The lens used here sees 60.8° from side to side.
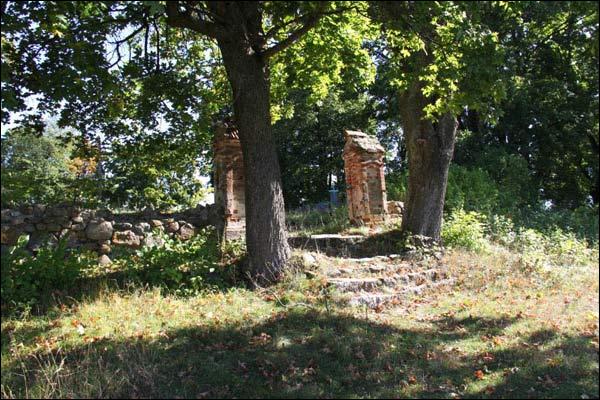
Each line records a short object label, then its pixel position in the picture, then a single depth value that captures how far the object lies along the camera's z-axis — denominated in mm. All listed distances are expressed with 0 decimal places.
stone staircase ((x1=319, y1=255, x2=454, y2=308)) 8266
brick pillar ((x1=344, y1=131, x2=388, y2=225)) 14219
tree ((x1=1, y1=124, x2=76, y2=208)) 8380
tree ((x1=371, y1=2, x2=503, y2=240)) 6977
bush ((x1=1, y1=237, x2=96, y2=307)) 6978
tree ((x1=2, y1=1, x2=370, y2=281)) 7395
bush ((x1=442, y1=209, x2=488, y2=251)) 11500
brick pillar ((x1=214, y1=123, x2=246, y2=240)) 10922
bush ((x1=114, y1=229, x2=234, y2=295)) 8008
